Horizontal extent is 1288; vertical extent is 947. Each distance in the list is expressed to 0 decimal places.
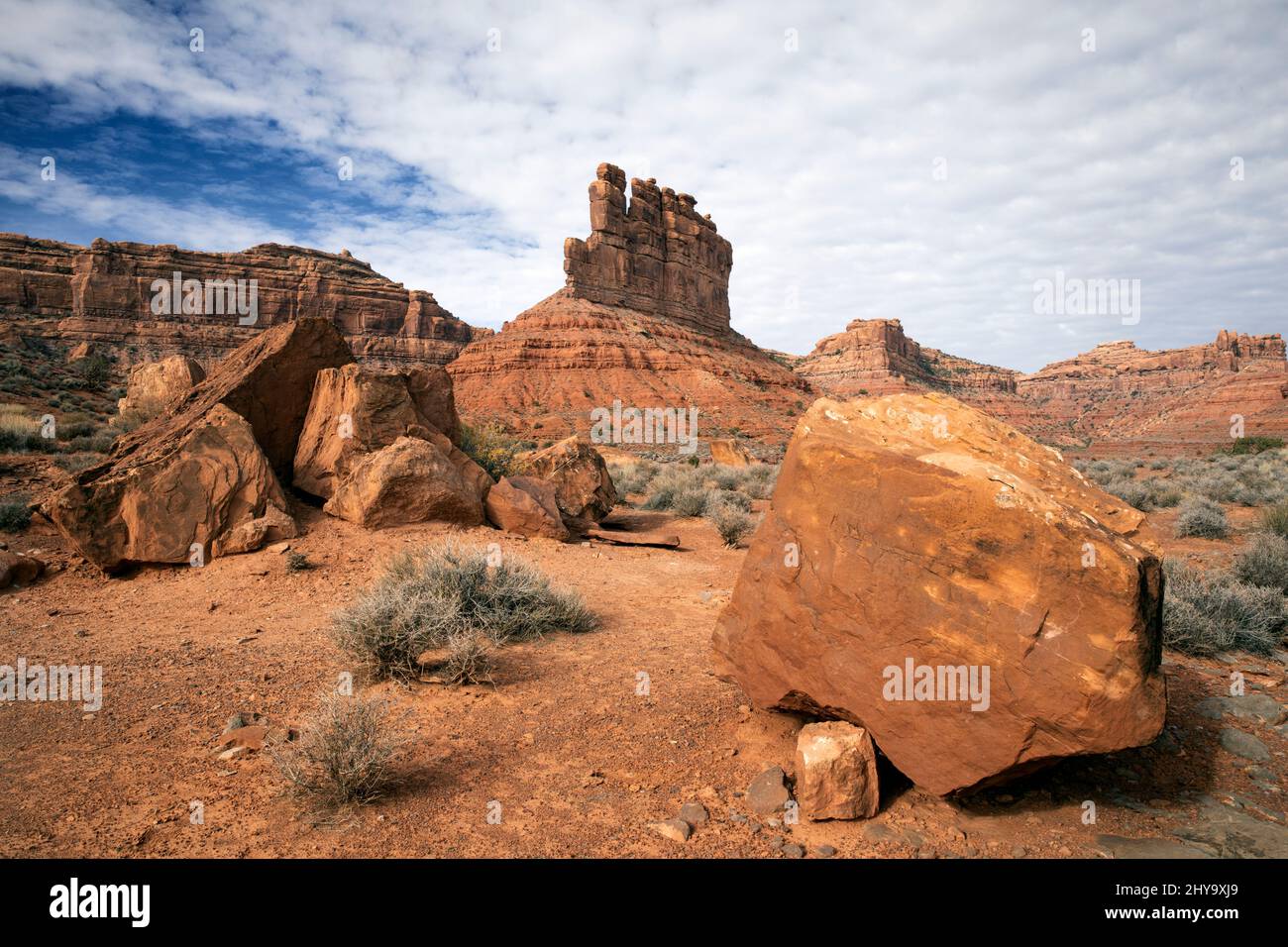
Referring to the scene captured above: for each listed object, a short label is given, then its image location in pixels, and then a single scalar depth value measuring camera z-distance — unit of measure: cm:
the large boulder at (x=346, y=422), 991
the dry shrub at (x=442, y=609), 502
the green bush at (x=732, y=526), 1118
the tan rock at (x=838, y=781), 324
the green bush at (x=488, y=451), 1351
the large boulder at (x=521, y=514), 1030
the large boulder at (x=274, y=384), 966
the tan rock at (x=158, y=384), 1570
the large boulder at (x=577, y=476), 1248
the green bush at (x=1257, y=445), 3340
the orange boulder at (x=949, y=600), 291
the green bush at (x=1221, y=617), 536
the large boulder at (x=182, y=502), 746
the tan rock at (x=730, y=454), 2477
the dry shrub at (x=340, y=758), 325
